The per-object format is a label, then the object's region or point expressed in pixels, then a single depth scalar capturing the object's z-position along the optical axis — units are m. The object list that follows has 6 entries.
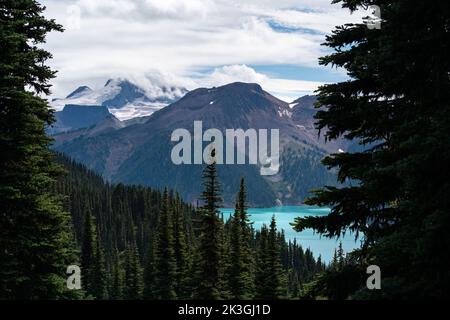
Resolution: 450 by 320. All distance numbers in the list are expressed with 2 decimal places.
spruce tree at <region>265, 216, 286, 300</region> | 49.78
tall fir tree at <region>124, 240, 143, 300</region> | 69.00
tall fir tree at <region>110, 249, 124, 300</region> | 79.35
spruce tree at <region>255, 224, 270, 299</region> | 49.78
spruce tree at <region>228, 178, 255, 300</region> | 49.25
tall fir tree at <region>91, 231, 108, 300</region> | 73.75
